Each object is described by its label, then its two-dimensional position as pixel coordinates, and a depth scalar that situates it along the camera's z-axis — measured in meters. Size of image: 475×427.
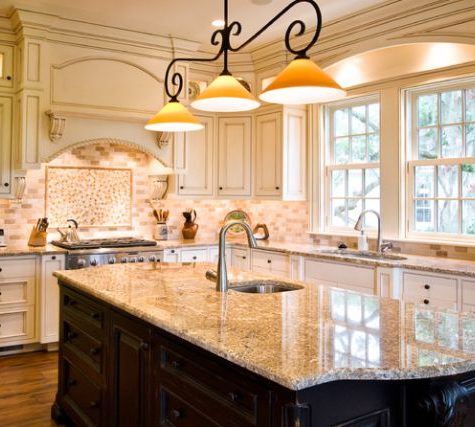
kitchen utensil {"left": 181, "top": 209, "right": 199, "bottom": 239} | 5.68
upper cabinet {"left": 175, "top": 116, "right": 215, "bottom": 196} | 5.42
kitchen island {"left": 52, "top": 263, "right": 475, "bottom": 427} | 1.40
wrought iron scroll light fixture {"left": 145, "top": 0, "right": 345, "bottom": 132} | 2.14
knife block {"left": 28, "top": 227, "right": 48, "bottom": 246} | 4.59
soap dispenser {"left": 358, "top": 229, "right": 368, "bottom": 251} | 4.54
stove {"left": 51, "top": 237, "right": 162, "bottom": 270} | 4.43
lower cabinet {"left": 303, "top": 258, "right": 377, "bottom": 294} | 3.89
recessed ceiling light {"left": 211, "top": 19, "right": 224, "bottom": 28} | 4.68
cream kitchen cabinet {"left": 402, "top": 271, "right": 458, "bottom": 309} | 3.33
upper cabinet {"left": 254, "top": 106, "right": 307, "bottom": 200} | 5.21
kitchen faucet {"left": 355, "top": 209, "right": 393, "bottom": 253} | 4.36
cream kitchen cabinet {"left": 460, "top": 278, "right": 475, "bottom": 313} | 3.22
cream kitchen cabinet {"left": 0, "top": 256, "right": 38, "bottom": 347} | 4.23
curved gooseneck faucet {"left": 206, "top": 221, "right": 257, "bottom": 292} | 2.35
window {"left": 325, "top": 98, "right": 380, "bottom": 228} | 4.84
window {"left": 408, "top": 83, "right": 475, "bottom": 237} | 4.11
